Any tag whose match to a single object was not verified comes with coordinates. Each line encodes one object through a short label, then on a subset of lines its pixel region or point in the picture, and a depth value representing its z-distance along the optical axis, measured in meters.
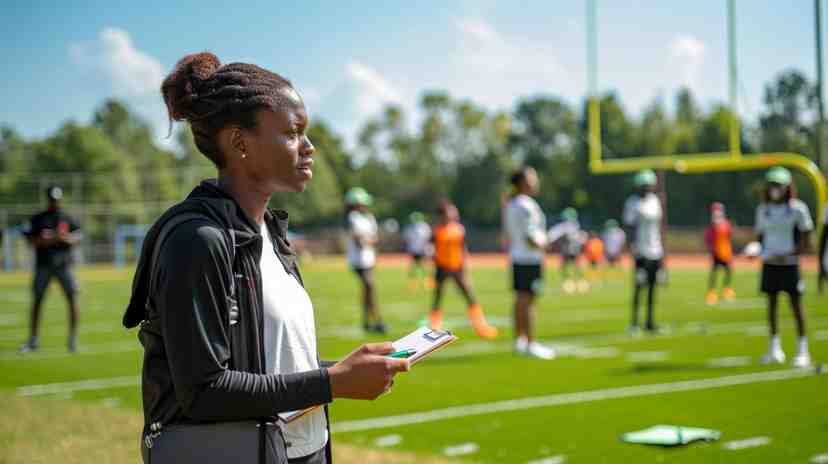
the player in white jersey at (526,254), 10.77
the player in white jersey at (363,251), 13.67
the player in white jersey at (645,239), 12.92
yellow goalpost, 15.19
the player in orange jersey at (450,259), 13.30
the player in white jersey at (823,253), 8.73
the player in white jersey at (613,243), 32.44
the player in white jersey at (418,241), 27.84
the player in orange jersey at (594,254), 30.45
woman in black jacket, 1.98
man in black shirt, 11.77
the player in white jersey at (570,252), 24.14
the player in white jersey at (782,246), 9.60
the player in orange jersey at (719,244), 19.44
